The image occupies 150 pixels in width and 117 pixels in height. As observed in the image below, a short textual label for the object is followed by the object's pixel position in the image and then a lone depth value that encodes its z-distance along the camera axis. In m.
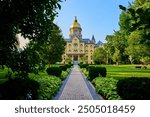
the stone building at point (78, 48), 149.38
